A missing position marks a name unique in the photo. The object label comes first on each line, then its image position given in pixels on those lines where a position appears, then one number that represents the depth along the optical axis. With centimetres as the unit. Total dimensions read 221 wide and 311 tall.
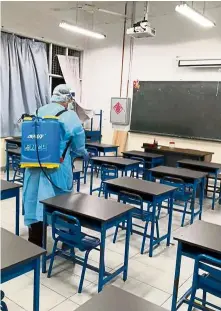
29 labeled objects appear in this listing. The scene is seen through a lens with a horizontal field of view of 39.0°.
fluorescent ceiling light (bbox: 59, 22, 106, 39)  597
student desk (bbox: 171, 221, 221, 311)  190
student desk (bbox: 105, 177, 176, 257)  296
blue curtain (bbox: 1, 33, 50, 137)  639
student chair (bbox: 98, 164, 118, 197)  456
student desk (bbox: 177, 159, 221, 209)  466
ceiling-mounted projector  491
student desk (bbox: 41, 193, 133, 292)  227
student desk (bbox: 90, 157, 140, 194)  451
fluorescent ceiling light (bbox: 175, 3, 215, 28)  451
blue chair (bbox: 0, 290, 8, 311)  162
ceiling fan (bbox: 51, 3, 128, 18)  710
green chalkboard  632
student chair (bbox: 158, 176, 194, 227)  380
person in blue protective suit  283
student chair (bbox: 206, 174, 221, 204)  490
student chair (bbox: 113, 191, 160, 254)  302
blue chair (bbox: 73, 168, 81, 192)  422
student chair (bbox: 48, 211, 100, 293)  232
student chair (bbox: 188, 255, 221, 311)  173
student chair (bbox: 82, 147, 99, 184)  612
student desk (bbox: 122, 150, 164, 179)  537
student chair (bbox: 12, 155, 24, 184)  500
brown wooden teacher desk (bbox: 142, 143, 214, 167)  546
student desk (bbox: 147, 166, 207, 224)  386
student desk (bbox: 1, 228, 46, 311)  149
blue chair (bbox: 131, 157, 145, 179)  522
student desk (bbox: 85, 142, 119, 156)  605
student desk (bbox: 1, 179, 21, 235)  290
